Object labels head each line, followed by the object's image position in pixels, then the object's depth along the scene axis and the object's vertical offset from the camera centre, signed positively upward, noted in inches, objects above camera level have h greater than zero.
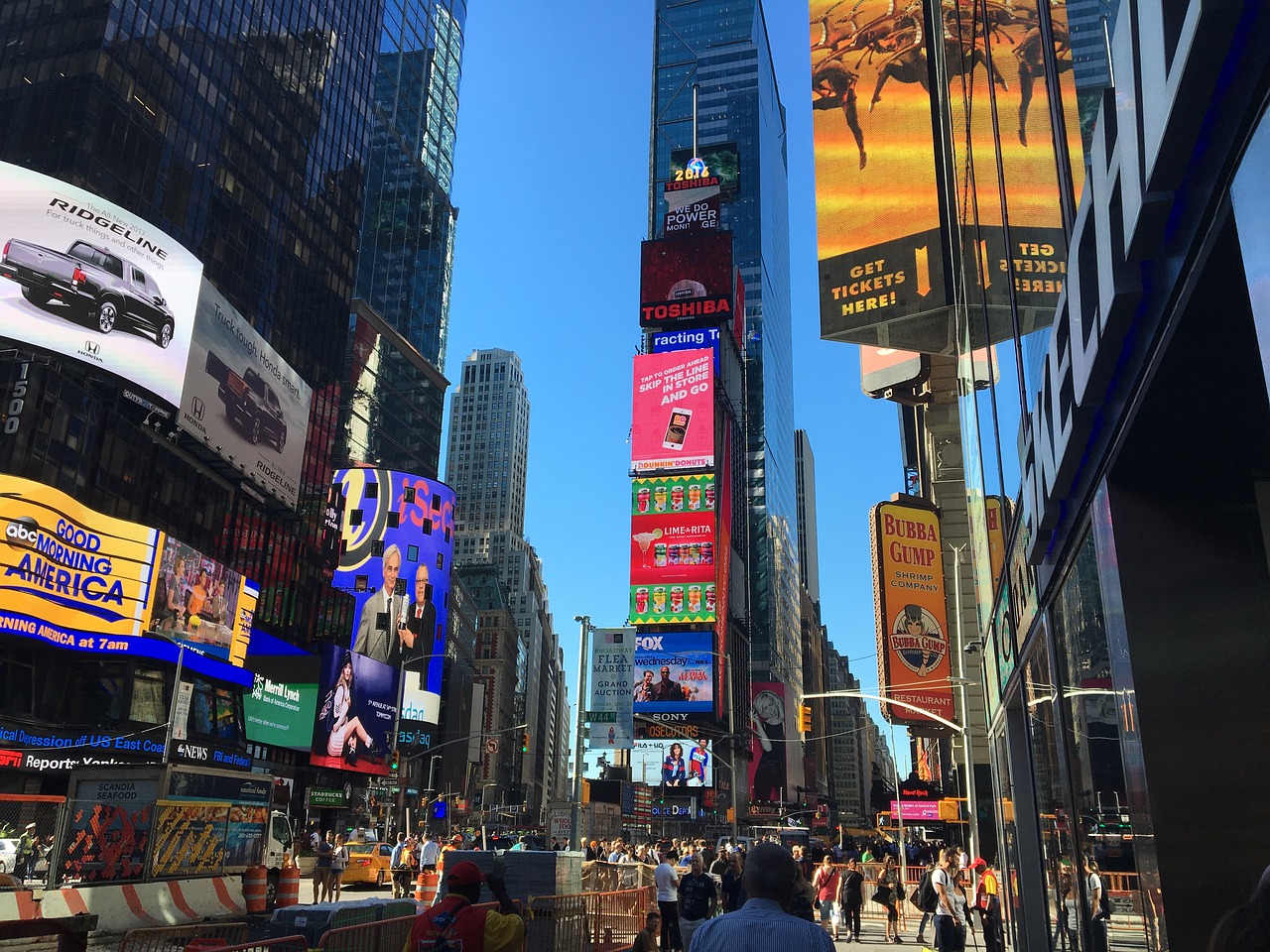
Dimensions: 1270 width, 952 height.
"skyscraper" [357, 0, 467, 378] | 4650.6 +2750.1
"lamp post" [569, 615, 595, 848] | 1033.5 +68.5
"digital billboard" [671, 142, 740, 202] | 6338.6 +3929.8
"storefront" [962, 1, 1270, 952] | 139.2 +66.5
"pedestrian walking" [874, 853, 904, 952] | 847.1 -99.1
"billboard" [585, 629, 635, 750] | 1784.0 +178.3
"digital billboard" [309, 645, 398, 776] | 2541.8 +163.2
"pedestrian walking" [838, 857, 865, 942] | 853.2 -97.2
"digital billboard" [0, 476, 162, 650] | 1432.1 +306.8
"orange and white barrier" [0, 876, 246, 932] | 580.7 -83.6
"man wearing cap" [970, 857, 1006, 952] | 616.4 -83.7
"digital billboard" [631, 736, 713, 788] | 3769.7 +72.1
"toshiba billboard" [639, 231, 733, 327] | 4542.3 +2242.4
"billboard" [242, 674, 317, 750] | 2233.0 +142.9
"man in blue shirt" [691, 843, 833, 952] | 148.6 -20.5
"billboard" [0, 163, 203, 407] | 1615.4 +822.3
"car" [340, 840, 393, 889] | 1318.9 -116.5
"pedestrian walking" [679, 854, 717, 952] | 599.5 -68.0
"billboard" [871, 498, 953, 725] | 1604.3 +293.7
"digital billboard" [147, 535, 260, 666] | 1723.7 +306.3
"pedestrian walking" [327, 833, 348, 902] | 1052.5 -94.3
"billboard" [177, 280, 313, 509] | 2060.8 +822.9
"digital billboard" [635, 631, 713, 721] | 3683.6 +381.1
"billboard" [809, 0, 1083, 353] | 502.0 +471.4
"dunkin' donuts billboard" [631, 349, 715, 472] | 3897.6 +1409.9
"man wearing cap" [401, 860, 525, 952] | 246.8 -35.4
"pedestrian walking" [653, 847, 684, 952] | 657.6 -78.3
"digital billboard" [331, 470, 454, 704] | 3304.6 +690.6
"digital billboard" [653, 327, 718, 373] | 4404.5 +1894.7
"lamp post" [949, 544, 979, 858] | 1103.0 +25.3
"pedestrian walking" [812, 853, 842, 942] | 851.4 -93.3
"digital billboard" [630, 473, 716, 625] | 3772.1 +841.0
